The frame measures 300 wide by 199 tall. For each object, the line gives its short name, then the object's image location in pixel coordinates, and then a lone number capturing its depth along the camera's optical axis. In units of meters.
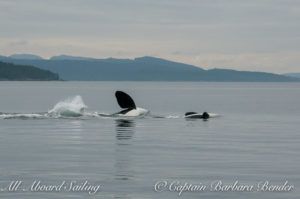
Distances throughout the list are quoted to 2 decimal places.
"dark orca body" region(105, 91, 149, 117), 50.37
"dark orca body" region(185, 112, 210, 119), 52.78
